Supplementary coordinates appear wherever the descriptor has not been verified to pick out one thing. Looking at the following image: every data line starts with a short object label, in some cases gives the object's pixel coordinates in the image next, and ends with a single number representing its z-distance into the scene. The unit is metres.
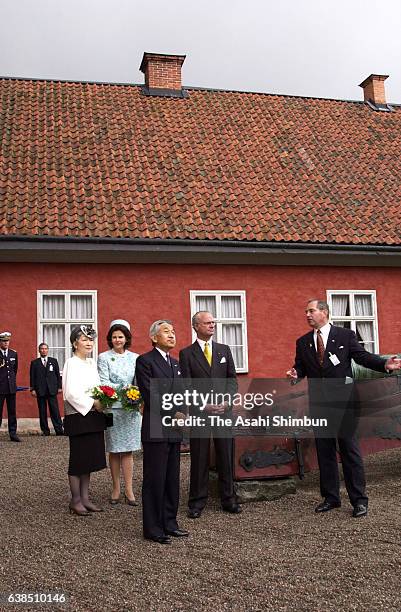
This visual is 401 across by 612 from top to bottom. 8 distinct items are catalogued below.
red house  14.03
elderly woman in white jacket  6.77
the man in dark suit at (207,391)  6.71
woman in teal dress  7.21
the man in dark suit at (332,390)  6.53
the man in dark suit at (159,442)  5.70
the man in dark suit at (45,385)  13.18
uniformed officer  12.53
